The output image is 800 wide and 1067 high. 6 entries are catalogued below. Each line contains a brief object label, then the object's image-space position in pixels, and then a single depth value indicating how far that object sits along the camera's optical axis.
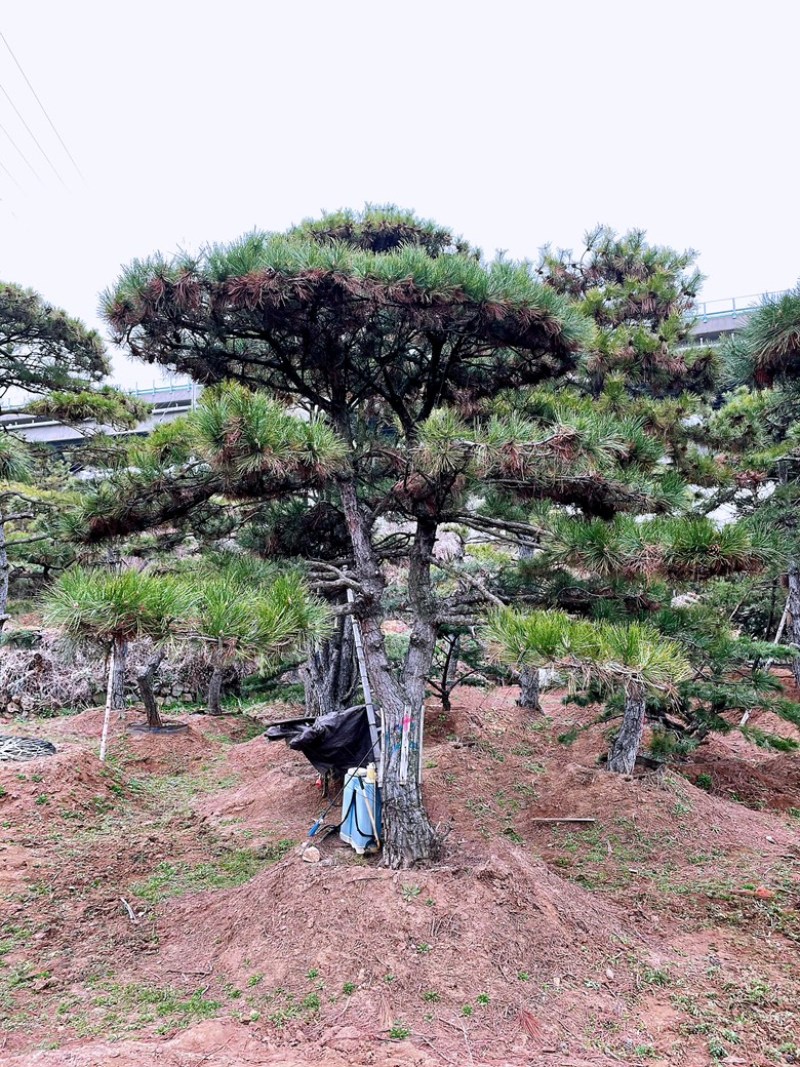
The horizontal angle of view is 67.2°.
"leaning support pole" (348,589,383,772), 3.81
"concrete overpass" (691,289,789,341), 12.79
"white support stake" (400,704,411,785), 3.40
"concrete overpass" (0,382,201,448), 9.14
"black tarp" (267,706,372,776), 4.75
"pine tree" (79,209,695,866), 3.00
